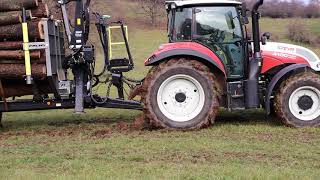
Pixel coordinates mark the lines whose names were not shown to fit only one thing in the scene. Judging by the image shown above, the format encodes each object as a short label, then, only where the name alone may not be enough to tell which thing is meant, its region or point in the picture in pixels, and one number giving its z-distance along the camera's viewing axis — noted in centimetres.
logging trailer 1565
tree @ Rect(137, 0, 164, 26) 7598
